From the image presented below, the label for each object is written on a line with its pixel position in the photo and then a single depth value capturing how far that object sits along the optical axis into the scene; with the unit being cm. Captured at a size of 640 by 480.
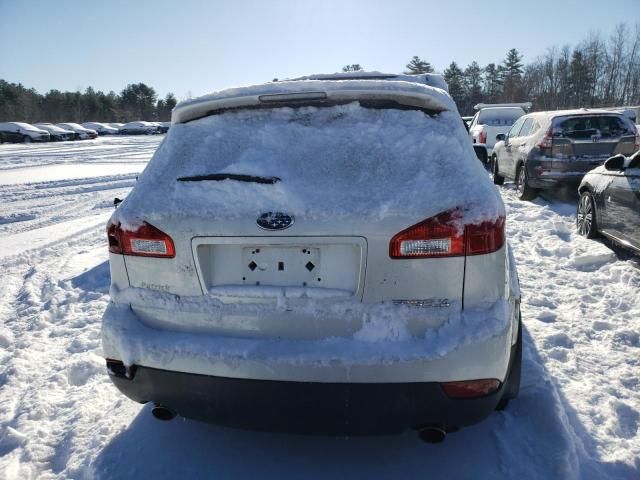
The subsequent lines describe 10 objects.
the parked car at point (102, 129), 5642
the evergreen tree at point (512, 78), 7398
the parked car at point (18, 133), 3800
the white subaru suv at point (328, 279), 184
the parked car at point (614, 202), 482
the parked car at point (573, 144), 807
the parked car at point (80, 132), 4491
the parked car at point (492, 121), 1435
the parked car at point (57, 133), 4216
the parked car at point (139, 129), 5553
